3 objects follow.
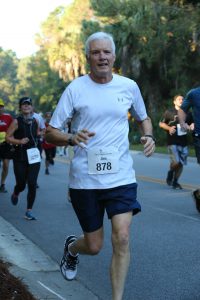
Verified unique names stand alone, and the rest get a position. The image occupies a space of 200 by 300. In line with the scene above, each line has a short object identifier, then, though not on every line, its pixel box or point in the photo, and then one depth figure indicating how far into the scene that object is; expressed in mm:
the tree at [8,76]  131000
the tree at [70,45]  47281
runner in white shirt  4590
